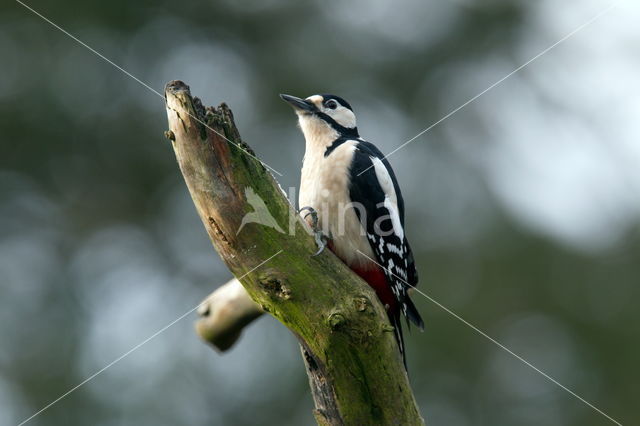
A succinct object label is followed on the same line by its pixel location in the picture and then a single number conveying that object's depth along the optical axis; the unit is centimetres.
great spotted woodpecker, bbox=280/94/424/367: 812
